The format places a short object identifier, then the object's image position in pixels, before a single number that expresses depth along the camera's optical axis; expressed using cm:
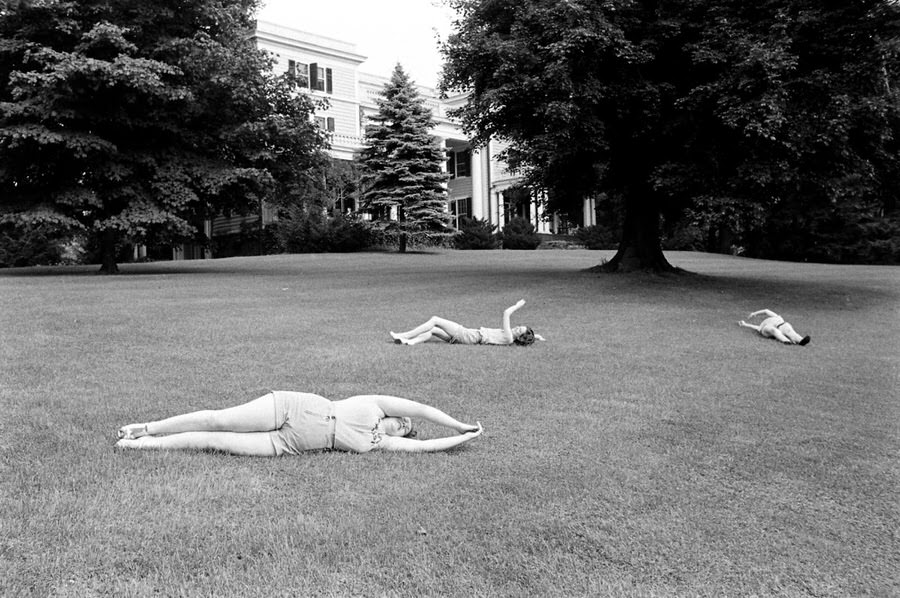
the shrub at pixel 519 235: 3949
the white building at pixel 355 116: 4028
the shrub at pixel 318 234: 3522
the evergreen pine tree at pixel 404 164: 3534
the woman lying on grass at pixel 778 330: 1112
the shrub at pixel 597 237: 3898
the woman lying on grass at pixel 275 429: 495
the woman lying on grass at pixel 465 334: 1007
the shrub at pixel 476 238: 3903
